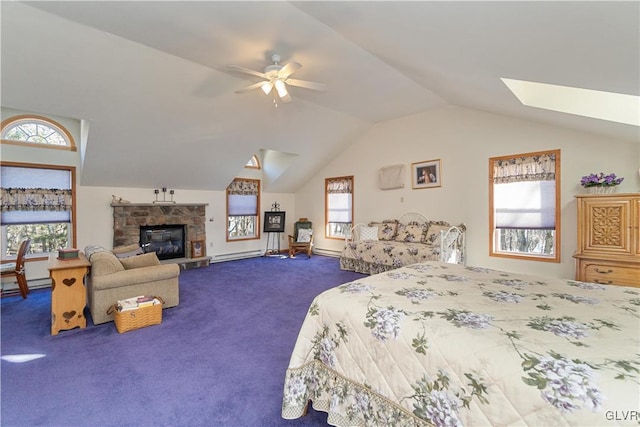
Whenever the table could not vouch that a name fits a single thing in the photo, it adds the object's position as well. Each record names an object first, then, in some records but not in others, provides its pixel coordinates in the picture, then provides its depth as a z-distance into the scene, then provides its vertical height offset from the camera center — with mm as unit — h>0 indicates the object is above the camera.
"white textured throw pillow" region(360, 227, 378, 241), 6062 -468
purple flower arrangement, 3350 +379
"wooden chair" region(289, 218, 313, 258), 7246 -706
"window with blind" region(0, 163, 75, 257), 4387 +75
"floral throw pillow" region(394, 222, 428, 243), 5408 -406
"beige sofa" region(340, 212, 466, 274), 4715 -595
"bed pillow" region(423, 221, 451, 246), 5156 -343
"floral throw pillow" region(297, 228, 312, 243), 7333 -611
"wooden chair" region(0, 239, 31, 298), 3769 -778
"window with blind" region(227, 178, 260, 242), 7012 +61
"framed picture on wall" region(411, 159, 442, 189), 5398 +724
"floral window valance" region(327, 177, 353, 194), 6938 +652
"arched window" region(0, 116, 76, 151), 4379 +1265
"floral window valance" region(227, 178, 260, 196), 6989 +616
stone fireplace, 5348 -154
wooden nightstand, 2912 -869
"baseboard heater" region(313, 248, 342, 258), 7212 -1054
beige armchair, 3137 -792
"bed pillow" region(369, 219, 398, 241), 5848 -371
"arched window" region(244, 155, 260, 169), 7271 +1239
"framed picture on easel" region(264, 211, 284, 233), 7320 -274
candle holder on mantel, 5855 +367
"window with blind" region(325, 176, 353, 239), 6980 +115
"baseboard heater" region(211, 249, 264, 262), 6668 -1077
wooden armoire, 3098 -312
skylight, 2910 +1210
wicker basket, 2934 -1122
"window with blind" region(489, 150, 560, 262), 4184 +89
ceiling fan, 2912 +1445
